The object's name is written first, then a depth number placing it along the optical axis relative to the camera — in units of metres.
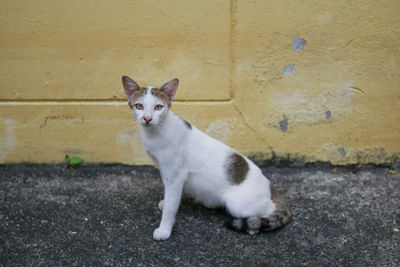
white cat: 2.96
